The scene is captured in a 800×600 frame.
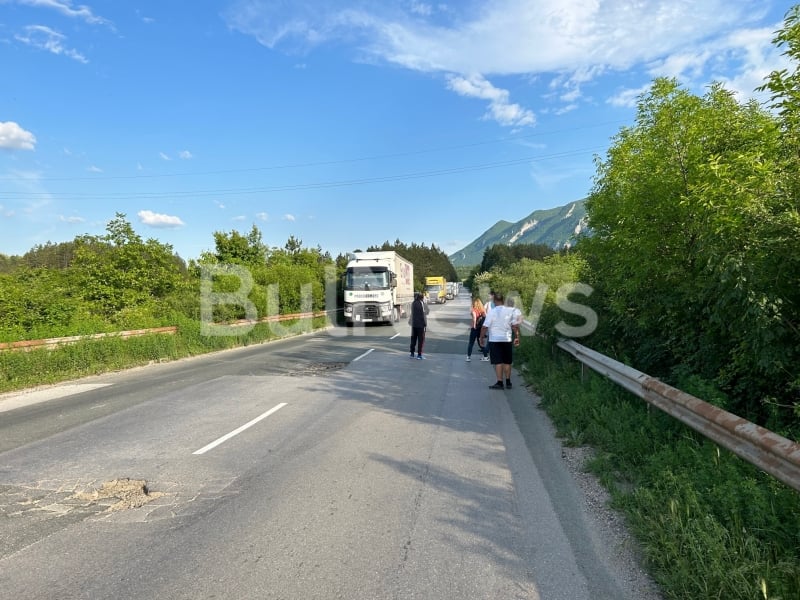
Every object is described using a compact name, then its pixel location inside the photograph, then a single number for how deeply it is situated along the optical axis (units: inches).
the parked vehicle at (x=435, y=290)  2479.1
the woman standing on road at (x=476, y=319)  563.9
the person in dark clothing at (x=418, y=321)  566.3
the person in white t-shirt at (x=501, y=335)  371.1
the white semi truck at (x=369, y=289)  1031.0
